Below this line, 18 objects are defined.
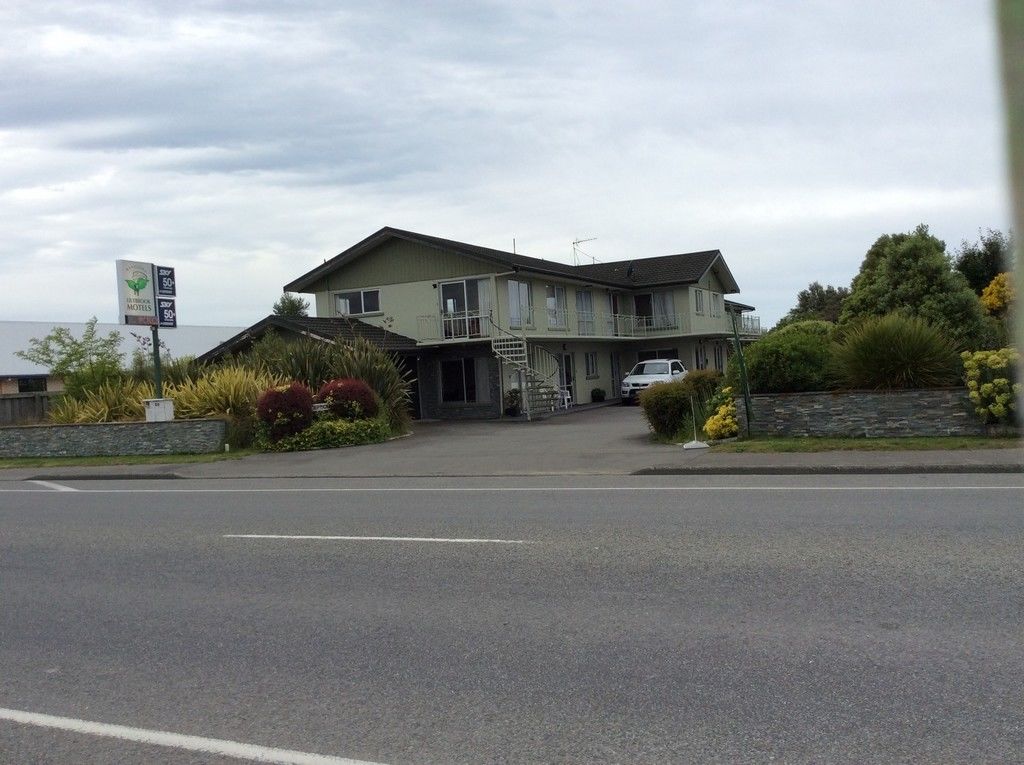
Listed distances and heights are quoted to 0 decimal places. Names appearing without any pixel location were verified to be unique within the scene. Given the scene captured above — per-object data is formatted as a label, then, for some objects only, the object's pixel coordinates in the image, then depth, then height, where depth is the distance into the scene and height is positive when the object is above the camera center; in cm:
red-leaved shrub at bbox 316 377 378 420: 2472 +1
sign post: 2430 +276
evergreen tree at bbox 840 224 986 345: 2278 +173
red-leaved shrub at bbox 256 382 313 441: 2356 -19
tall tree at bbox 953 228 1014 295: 3394 +322
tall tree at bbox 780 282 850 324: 5922 +426
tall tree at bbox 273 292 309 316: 8138 +796
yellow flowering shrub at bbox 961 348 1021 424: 1638 -45
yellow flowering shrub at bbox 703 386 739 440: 1925 -93
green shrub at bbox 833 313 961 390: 1812 +10
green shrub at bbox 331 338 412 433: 2684 +66
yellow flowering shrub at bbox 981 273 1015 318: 2728 +166
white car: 3884 +18
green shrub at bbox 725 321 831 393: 1892 +9
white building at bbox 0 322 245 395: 4678 +370
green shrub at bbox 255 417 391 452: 2348 -86
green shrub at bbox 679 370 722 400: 2181 -14
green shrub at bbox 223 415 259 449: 2416 -62
